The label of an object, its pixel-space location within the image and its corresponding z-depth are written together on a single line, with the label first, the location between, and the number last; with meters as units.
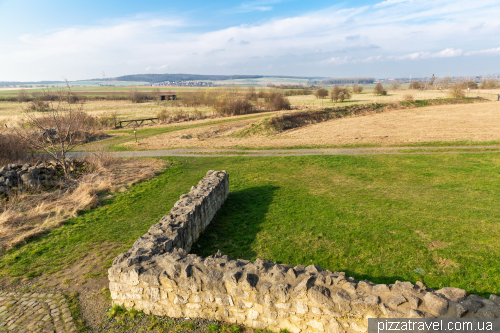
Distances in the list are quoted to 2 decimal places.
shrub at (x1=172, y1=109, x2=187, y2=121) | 49.40
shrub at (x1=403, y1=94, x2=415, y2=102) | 53.66
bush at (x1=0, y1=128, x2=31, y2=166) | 19.83
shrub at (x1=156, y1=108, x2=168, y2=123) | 48.29
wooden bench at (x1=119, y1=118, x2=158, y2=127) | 45.22
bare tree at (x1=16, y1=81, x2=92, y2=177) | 16.19
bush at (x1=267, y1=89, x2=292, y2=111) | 55.91
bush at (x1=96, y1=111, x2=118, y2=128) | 43.74
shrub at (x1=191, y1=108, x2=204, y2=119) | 51.03
